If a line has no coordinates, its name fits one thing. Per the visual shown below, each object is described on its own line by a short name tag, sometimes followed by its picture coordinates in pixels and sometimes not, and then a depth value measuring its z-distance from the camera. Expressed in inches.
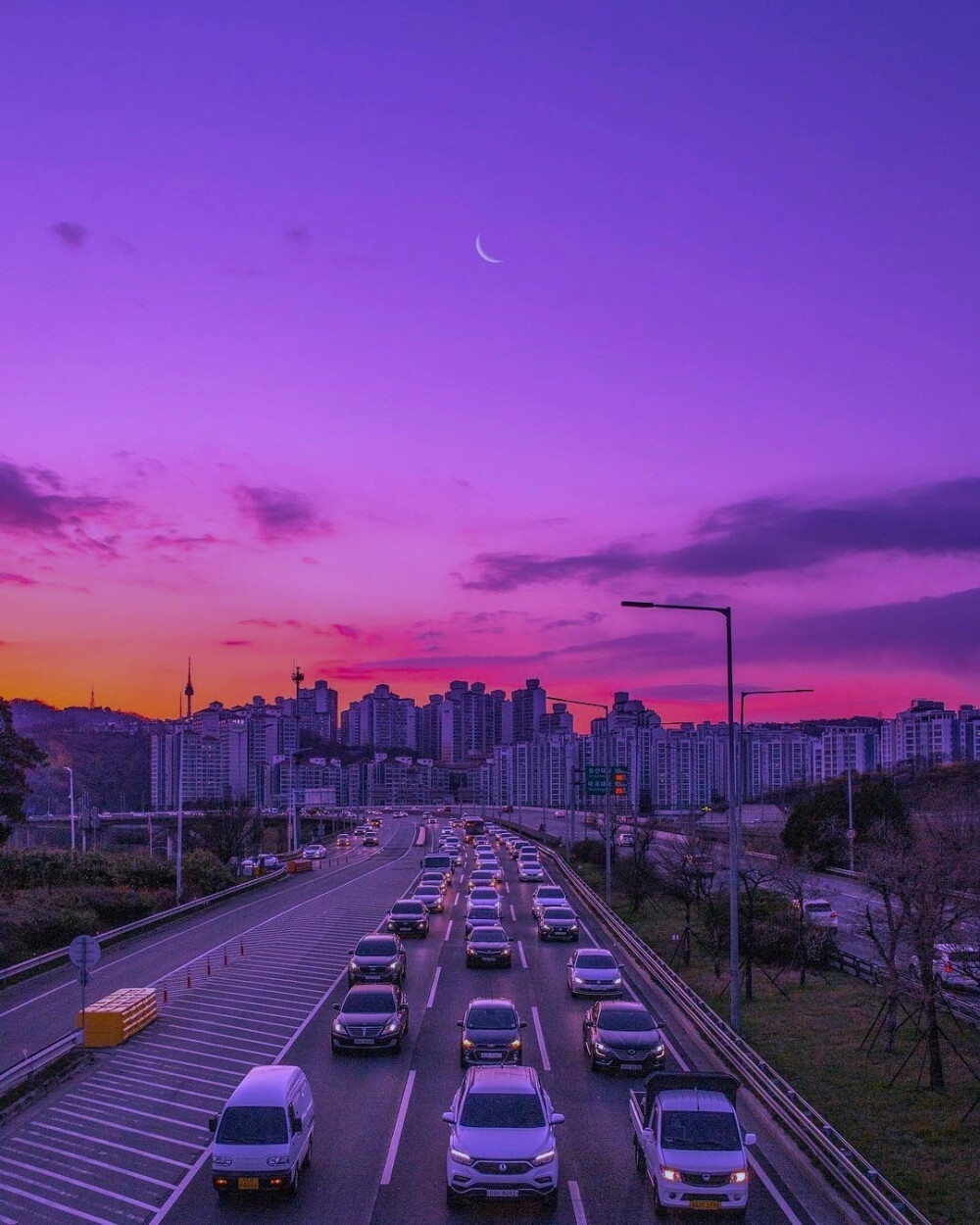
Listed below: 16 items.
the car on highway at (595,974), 1113.9
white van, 557.9
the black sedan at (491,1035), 824.3
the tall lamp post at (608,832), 1936.5
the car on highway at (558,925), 1563.7
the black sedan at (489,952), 1306.6
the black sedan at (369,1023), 868.0
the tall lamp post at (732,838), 905.5
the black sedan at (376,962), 1155.9
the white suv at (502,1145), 541.6
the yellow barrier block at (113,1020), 919.0
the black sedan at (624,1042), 807.1
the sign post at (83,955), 908.6
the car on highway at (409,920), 1590.8
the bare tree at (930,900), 790.5
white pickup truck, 534.6
